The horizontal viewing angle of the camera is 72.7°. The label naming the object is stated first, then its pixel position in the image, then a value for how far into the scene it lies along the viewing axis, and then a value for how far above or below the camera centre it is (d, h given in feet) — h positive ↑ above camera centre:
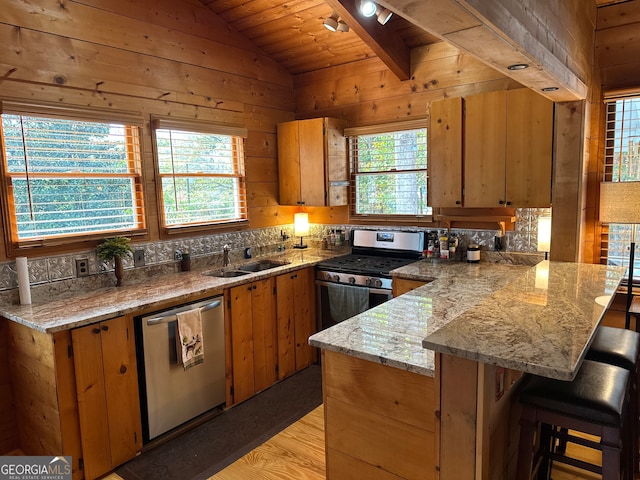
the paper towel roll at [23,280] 8.57 -1.49
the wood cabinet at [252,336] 10.62 -3.52
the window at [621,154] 9.95 +0.74
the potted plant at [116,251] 9.71 -1.08
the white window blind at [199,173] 11.46 +0.76
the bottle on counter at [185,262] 11.69 -1.66
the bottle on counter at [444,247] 12.10 -1.53
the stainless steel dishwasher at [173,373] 8.79 -3.73
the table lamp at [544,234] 10.18 -1.06
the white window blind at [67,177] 8.79 +0.59
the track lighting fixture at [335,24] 10.56 +4.23
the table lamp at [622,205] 9.05 -0.40
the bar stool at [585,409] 5.07 -2.64
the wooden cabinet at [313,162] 13.50 +1.09
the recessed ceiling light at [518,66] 6.15 +1.77
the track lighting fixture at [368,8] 9.59 +4.10
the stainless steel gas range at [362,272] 11.61 -2.09
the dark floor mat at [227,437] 8.33 -5.09
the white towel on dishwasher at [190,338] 9.23 -2.98
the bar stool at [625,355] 6.66 -2.61
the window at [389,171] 13.03 +0.72
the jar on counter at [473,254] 11.64 -1.69
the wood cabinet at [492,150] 9.82 +0.96
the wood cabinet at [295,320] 11.94 -3.51
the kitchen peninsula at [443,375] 4.80 -2.25
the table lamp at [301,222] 14.62 -0.87
